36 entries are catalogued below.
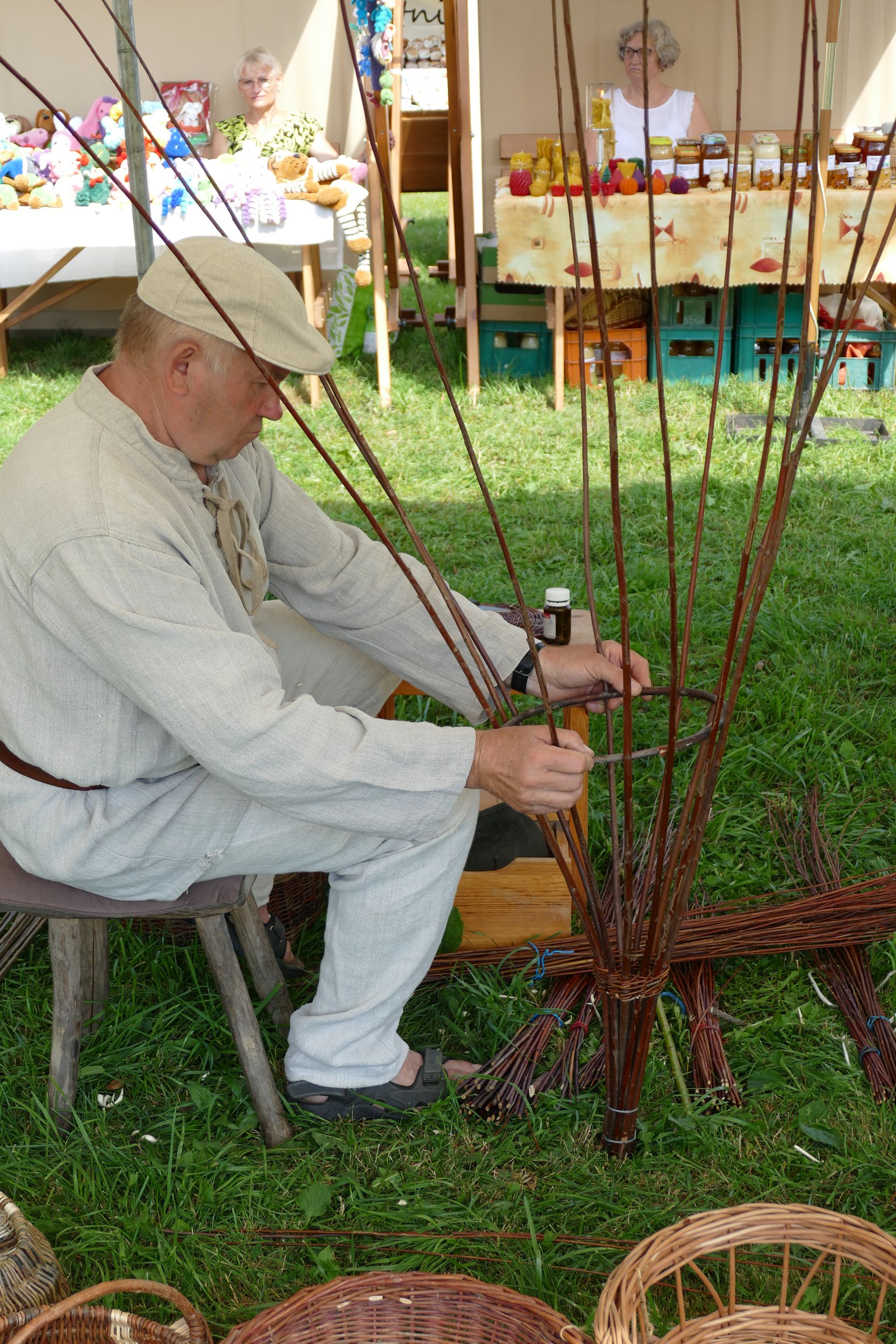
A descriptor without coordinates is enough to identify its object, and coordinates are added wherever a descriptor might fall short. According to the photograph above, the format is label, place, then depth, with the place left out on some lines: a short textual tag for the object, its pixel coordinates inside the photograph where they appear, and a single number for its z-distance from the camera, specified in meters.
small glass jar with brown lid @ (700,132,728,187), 6.01
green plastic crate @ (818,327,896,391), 6.32
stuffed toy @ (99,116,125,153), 6.50
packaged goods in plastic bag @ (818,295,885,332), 6.24
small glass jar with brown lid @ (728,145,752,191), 5.98
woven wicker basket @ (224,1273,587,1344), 1.65
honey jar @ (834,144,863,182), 5.95
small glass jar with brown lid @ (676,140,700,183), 6.04
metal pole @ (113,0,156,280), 2.83
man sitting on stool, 1.79
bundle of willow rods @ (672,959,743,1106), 2.23
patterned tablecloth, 5.87
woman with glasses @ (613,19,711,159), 6.77
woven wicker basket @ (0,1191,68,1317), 1.66
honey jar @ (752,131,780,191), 5.92
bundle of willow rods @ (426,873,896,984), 2.49
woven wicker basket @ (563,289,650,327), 6.53
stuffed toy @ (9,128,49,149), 6.65
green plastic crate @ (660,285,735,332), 6.50
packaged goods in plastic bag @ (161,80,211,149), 7.00
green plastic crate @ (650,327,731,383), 6.59
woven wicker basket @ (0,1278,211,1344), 1.54
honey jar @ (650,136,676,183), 6.18
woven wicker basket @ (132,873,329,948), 2.68
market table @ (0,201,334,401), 6.07
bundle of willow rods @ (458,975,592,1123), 2.20
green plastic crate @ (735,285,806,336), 6.45
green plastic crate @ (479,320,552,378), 6.75
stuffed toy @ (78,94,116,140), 6.85
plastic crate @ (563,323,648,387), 6.57
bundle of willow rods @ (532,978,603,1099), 2.24
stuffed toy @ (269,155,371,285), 6.04
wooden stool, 1.99
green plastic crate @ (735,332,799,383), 6.54
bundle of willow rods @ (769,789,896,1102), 2.28
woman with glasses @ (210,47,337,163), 6.53
